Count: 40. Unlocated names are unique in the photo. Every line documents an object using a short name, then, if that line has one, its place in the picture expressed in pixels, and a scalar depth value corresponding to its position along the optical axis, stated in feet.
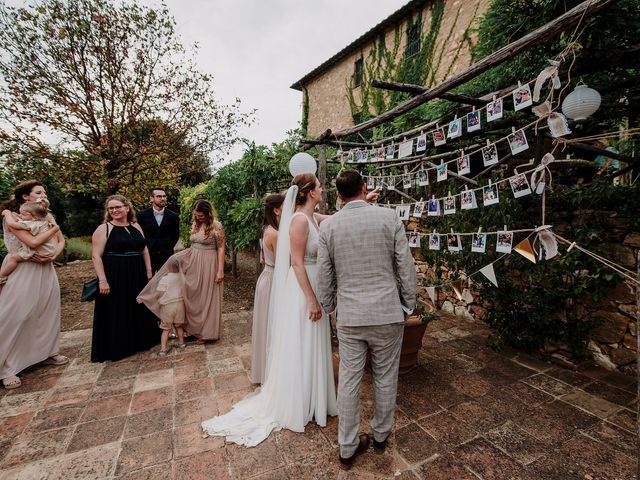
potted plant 10.24
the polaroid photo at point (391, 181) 15.41
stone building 32.12
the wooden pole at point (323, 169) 14.99
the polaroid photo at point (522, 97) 8.13
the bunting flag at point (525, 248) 8.91
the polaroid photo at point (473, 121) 9.68
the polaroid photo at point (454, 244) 12.54
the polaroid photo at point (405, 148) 12.40
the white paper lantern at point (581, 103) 8.79
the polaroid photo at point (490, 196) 10.42
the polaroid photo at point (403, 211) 14.43
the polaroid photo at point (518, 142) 8.79
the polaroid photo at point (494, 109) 9.01
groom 6.28
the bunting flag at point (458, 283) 15.57
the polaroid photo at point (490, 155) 9.81
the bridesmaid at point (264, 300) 9.96
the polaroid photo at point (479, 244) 11.13
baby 10.48
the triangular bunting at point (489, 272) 9.67
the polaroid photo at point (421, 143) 11.98
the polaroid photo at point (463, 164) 10.78
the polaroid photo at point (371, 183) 17.39
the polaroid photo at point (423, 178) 13.13
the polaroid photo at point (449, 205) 11.85
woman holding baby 10.43
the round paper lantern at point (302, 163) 15.66
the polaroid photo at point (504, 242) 10.14
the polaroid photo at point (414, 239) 14.69
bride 7.87
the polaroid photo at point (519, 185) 9.32
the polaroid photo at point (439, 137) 11.35
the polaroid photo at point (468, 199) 11.23
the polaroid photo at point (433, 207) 12.86
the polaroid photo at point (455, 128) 10.34
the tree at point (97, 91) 20.98
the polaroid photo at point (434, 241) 12.86
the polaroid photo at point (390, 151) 13.50
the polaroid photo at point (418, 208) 13.84
